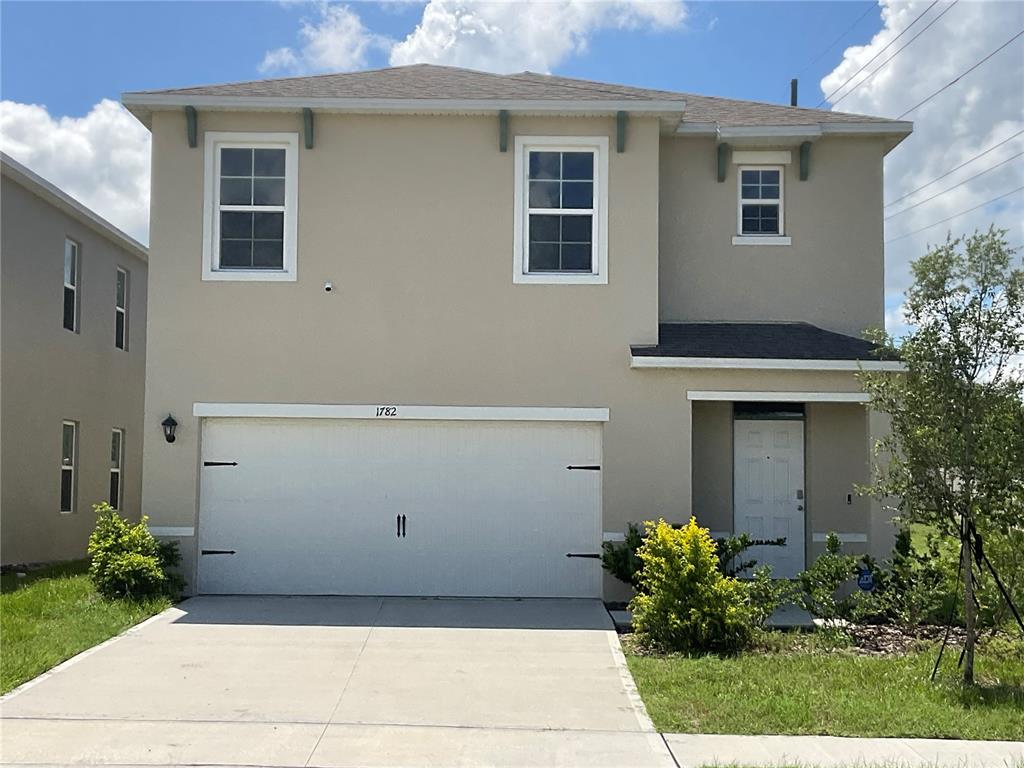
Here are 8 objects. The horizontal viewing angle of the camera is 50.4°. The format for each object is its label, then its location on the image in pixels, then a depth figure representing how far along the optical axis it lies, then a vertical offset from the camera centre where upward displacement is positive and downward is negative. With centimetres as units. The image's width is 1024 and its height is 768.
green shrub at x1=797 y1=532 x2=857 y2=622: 1100 -166
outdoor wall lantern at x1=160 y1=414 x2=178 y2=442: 1296 -15
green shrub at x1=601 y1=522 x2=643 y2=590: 1220 -157
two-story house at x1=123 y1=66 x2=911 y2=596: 1298 +88
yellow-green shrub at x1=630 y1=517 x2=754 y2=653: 1023 -172
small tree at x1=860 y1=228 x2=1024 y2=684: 873 +22
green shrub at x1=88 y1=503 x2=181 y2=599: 1197 -163
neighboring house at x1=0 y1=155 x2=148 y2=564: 1599 +73
